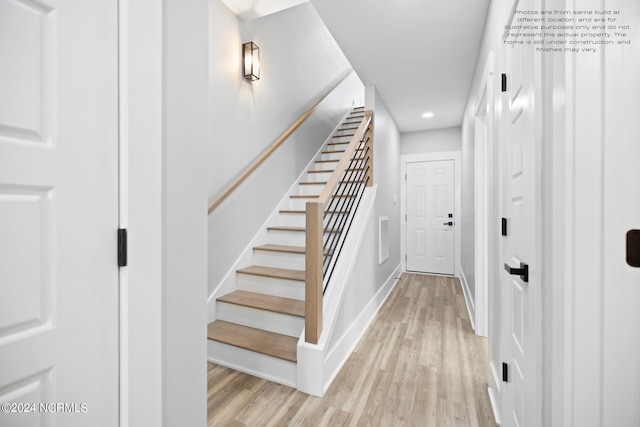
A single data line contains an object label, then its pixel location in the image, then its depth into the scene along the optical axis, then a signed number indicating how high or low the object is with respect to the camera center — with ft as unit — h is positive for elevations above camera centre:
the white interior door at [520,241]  3.30 -0.40
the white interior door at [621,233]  2.15 -0.16
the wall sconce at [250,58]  9.19 +4.85
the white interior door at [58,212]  2.02 -0.01
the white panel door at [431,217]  16.07 -0.30
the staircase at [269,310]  6.55 -2.54
